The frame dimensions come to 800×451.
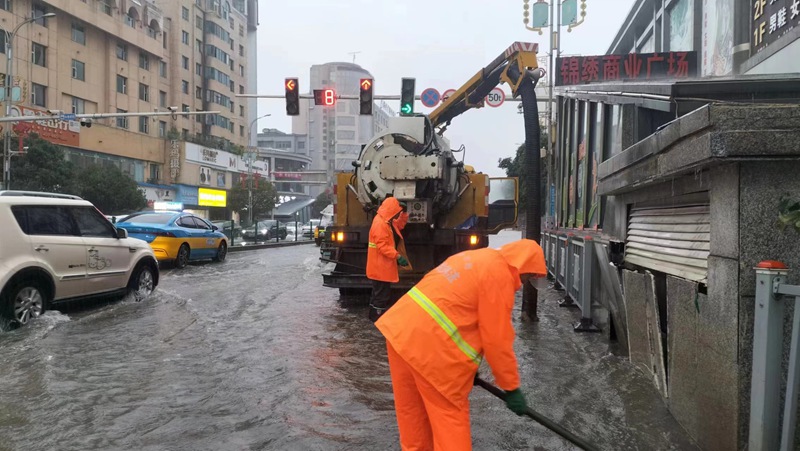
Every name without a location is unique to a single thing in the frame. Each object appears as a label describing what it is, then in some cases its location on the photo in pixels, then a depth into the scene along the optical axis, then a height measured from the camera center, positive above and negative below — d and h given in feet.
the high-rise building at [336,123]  371.97 +54.21
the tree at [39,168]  90.43 +5.26
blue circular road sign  54.65 +10.28
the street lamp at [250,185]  135.31 +4.98
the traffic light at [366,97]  56.80 +10.58
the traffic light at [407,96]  52.26 +9.78
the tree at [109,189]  105.06 +2.59
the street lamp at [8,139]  78.18 +8.48
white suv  22.58 -2.17
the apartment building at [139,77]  117.60 +30.96
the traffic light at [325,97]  59.06 +10.83
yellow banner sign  159.33 +2.22
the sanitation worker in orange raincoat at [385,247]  23.91 -1.55
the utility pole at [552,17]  72.33 +24.11
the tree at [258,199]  163.12 +2.17
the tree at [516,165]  102.98 +9.55
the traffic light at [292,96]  57.93 +10.62
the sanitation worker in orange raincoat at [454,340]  8.93 -1.97
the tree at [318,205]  287.93 +1.22
